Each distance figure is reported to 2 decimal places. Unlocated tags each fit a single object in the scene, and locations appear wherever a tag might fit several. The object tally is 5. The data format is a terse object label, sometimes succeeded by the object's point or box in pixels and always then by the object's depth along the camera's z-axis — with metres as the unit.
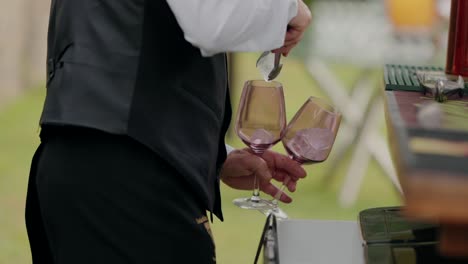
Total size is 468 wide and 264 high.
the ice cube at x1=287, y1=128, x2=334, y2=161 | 4.23
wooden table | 2.20
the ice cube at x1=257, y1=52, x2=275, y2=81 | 4.19
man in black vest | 3.53
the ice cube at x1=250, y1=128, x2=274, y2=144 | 4.29
